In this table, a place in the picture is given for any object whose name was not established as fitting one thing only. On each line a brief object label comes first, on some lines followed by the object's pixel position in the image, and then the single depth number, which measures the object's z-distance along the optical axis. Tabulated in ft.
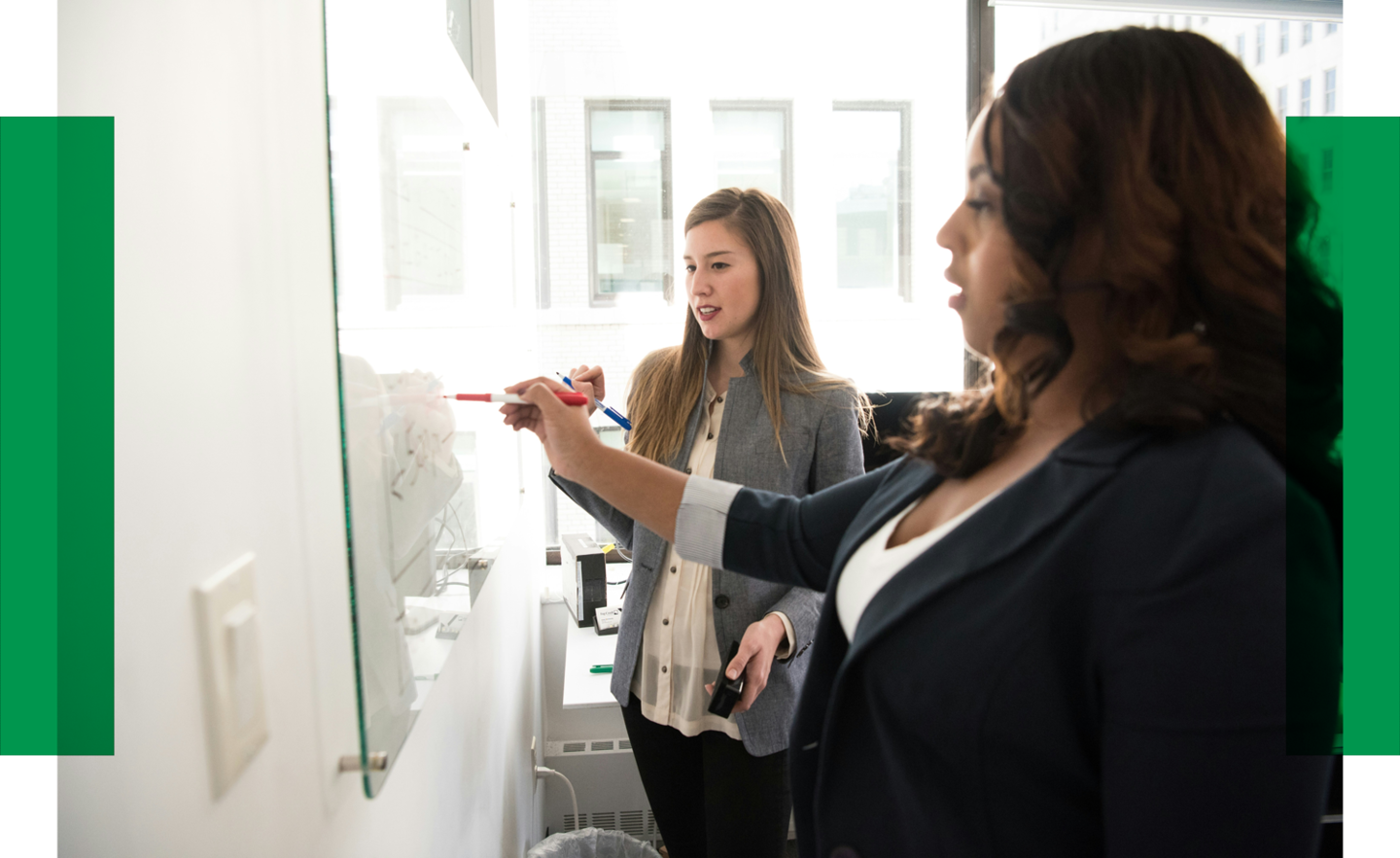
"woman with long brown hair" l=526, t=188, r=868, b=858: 4.62
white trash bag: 5.97
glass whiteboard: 2.10
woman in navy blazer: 1.68
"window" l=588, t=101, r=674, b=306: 9.12
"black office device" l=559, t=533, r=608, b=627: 7.44
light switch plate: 1.53
